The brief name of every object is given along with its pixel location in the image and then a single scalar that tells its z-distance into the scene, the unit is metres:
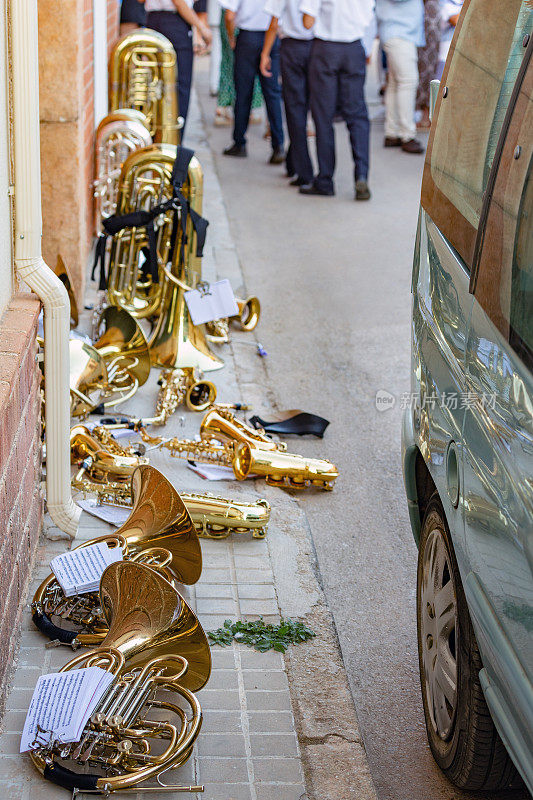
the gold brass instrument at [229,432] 4.13
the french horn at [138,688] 2.33
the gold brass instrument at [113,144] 6.18
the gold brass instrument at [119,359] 4.46
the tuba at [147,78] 7.14
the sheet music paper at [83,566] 2.95
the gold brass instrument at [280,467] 4.04
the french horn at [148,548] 2.98
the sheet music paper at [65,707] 2.33
